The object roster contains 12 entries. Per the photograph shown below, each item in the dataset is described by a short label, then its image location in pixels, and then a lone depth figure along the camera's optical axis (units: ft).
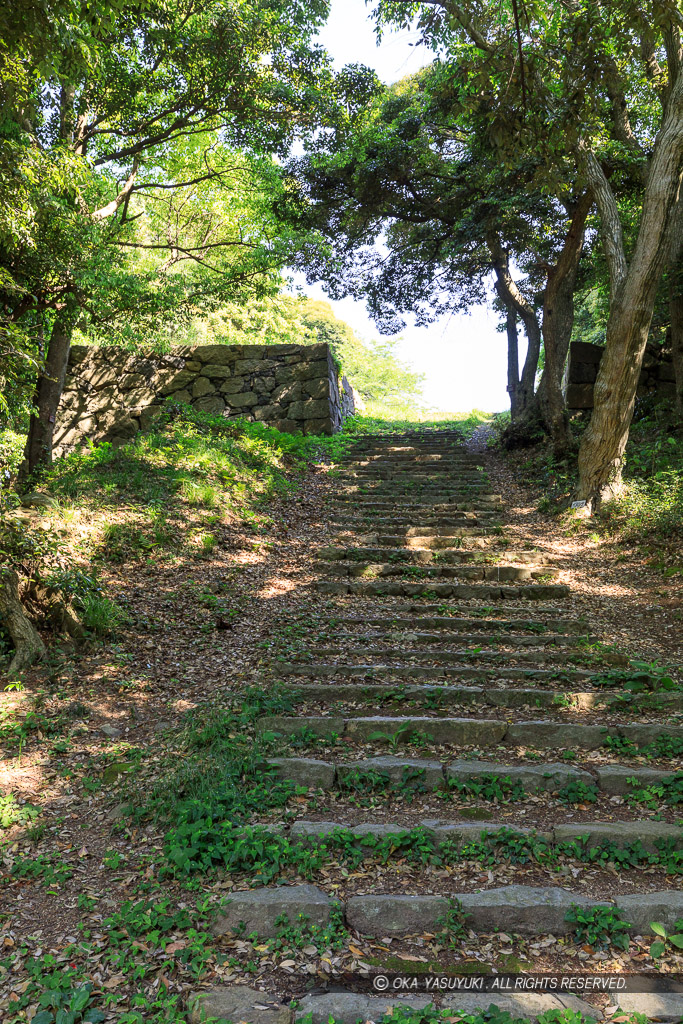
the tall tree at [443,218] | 33.53
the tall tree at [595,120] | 22.90
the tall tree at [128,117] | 21.84
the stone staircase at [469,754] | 9.11
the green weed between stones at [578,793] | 11.44
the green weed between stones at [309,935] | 8.66
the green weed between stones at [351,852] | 9.95
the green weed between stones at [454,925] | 8.79
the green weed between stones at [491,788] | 11.58
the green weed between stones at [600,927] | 8.61
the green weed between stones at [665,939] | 8.29
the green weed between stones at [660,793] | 11.25
